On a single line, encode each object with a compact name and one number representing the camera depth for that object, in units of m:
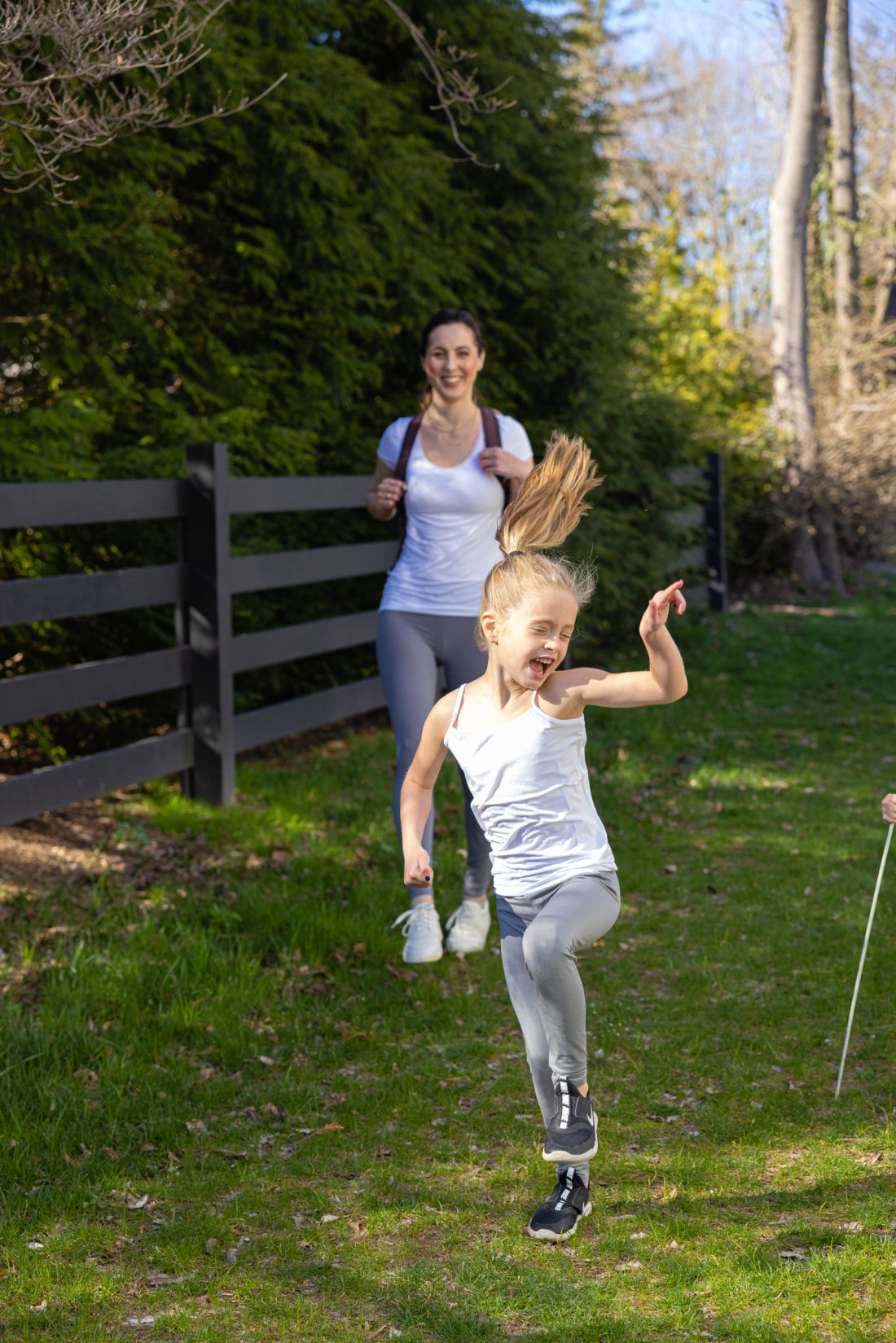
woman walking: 4.70
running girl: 2.92
